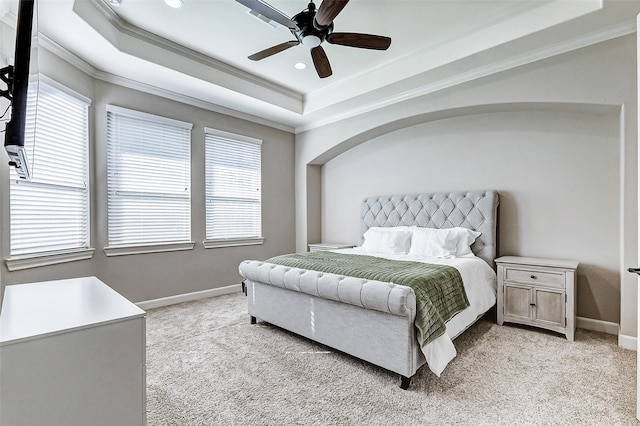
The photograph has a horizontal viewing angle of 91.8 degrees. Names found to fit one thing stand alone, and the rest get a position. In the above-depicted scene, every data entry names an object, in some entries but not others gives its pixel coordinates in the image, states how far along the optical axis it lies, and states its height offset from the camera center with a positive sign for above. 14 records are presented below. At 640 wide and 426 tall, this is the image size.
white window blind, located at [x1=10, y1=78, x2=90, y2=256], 2.76 +0.27
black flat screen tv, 1.31 +0.58
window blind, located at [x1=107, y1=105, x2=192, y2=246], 3.75 +0.44
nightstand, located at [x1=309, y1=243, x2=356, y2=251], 5.05 -0.58
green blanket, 2.22 -0.54
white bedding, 2.22 -0.89
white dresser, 1.11 -0.59
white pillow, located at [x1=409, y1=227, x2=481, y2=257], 3.70 -0.39
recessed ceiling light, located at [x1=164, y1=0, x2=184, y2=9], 2.72 +1.85
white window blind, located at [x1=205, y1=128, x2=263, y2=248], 4.68 +0.36
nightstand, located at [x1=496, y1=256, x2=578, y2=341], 2.98 -0.84
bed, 2.19 -0.64
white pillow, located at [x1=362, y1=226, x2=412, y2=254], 4.11 -0.40
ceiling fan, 2.23 +1.47
